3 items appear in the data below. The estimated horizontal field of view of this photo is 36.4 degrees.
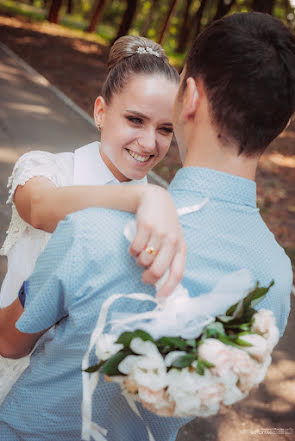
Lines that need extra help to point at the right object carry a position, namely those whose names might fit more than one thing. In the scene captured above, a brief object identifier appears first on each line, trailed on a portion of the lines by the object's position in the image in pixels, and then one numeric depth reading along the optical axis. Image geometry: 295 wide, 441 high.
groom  1.25
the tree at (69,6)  38.20
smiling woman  1.89
